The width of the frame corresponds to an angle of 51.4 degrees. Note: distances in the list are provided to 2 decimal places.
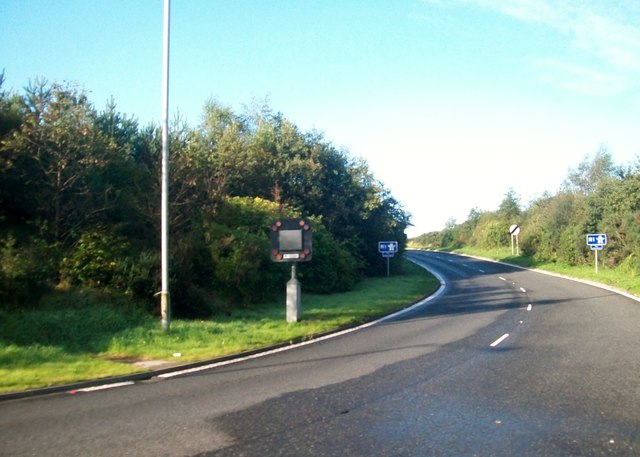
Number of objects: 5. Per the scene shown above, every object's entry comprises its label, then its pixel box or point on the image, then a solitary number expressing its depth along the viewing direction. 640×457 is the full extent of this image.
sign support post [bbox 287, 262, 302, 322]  19.42
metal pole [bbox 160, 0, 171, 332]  16.11
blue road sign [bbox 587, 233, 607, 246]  42.62
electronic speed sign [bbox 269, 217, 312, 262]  20.06
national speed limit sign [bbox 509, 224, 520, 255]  71.44
